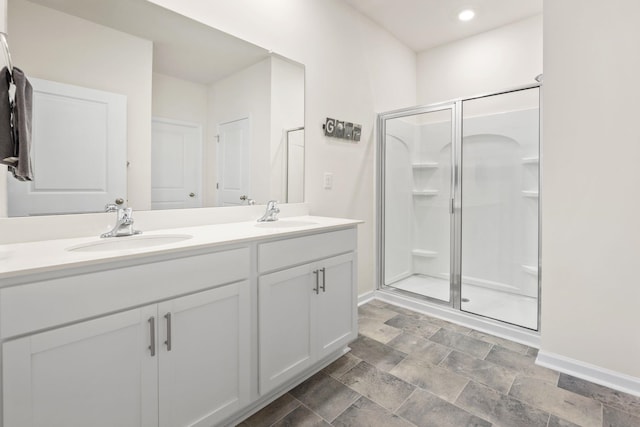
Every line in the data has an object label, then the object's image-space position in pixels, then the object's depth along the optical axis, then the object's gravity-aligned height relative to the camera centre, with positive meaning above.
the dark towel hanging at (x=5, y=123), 1.06 +0.29
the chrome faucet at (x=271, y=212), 2.06 -0.01
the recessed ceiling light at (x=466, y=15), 2.83 +1.80
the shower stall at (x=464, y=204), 2.64 +0.08
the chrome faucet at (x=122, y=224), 1.42 -0.06
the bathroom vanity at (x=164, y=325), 0.91 -0.42
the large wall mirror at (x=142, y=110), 1.31 +0.51
